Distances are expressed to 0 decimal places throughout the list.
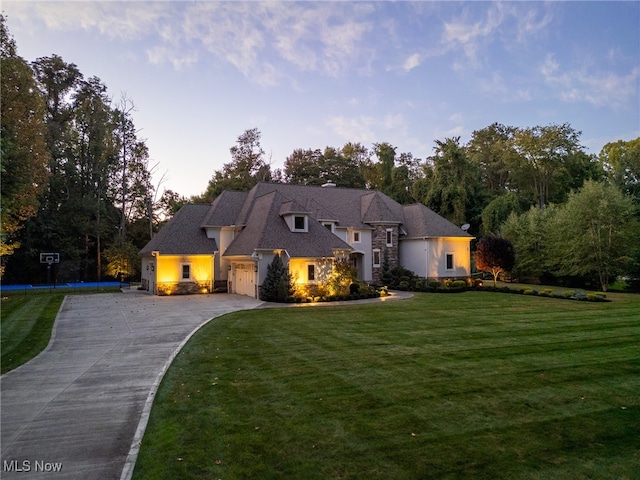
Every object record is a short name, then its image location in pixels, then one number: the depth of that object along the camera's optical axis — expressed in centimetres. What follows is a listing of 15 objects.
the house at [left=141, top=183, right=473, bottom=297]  2142
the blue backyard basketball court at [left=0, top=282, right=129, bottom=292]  2981
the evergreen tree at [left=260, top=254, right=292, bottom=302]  1959
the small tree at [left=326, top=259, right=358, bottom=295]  2094
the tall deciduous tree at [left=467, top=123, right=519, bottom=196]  4644
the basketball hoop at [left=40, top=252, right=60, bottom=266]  2815
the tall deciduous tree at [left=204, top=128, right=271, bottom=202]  4488
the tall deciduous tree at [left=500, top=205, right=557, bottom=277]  2730
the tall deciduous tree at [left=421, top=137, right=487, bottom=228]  3638
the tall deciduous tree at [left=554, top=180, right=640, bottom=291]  2357
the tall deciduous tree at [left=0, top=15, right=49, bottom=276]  1752
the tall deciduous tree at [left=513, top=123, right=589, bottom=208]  4347
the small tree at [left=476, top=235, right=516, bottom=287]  2567
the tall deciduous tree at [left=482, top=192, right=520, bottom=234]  3566
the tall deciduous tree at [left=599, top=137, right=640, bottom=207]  4080
